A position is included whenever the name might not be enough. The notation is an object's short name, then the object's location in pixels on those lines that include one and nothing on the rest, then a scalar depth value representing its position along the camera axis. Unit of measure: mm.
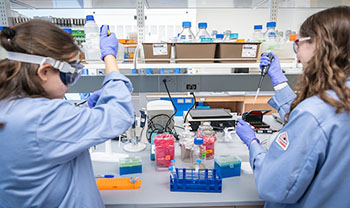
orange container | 946
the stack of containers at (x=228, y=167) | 1024
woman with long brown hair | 605
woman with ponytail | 614
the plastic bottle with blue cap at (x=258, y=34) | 1397
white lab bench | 871
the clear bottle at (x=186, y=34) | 1333
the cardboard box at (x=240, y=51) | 1275
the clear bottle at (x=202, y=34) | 1313
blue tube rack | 923
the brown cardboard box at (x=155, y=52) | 1276
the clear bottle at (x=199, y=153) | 1149
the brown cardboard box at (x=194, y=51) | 1272
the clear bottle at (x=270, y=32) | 1298
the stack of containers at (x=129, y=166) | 1058
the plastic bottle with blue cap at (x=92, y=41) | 1254
